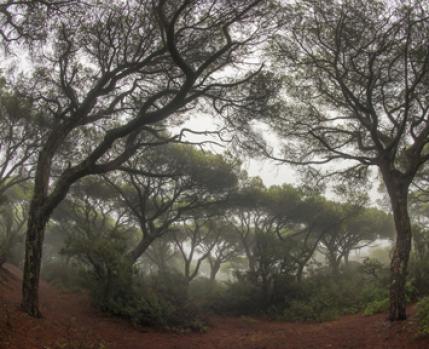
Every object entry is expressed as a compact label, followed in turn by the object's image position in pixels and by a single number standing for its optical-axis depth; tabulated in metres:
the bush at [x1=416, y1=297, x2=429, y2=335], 7.15
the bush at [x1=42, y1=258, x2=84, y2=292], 17.02
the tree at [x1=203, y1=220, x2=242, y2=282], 31.11
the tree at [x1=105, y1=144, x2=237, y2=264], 18.45
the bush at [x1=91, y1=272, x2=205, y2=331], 11.95
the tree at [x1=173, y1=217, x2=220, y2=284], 29.15
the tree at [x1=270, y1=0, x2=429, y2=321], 9.43
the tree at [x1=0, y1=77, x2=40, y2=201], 15.86
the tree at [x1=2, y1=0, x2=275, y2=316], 8.72
